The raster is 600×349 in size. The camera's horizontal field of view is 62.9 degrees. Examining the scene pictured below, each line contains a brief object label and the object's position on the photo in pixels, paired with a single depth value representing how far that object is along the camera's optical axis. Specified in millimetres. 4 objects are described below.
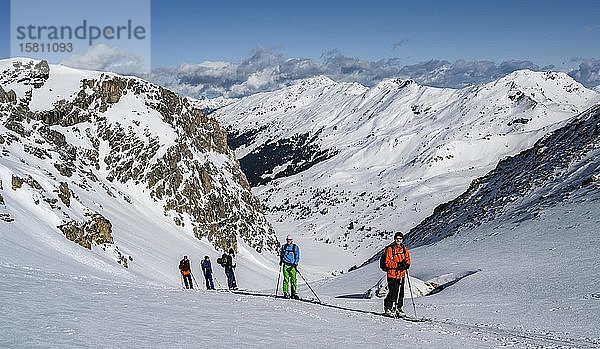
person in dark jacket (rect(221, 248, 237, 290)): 26344
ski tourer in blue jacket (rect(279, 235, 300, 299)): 17078
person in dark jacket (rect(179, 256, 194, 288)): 26953
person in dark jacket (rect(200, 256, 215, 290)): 27375
